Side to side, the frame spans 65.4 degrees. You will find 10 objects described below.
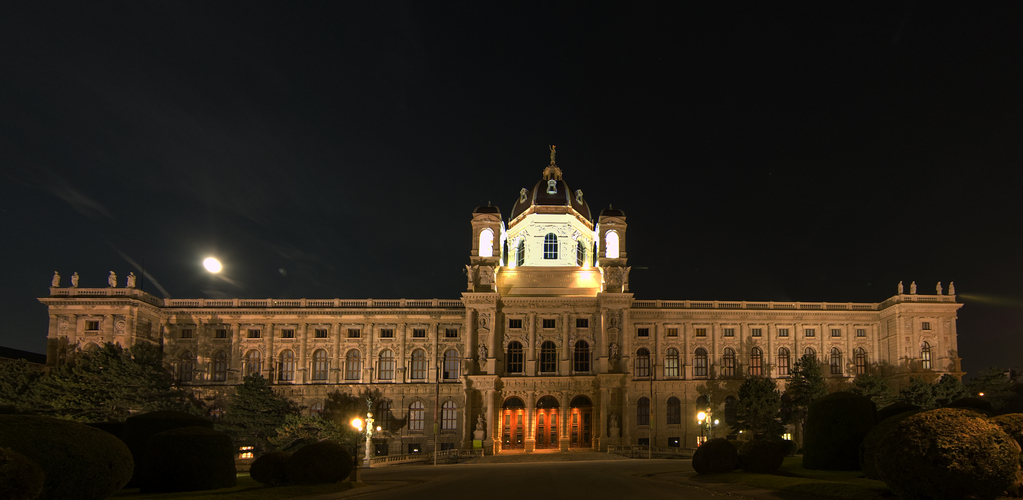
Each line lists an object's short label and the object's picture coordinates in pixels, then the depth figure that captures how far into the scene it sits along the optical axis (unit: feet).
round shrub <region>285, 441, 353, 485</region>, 110.01
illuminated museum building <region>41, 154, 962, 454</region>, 243.40
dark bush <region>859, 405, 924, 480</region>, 95.76
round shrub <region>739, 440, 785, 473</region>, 120.37
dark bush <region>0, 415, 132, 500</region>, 72.18
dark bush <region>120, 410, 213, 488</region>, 109.70
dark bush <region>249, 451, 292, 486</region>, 108.99
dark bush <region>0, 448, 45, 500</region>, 61.21
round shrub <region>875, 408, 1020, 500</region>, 69.77
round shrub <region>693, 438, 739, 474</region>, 122.93
